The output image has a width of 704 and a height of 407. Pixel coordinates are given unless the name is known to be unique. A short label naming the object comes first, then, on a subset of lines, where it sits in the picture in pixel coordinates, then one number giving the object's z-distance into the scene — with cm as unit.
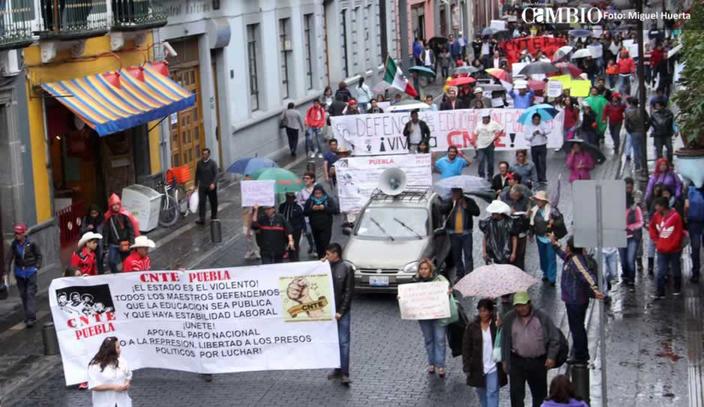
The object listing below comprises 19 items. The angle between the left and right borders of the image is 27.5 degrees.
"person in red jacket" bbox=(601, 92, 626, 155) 3247
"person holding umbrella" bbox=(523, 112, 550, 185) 2916
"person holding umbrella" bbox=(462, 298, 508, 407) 1410
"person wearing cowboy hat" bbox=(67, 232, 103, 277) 1908
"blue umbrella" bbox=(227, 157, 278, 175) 2353
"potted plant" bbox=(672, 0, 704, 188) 1939
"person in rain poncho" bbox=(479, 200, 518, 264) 1958
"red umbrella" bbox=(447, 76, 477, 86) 3719
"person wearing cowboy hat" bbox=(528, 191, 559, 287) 2025
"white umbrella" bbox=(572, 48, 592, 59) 4691
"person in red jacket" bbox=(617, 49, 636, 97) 4209
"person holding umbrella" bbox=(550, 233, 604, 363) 1611
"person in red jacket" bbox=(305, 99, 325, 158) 3552
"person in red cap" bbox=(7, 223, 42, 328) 1962
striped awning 2380
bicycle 2742
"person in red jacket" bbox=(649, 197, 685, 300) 1945
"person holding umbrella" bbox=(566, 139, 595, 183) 2511
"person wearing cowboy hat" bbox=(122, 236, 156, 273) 1819
